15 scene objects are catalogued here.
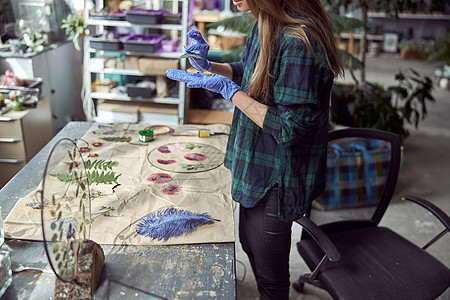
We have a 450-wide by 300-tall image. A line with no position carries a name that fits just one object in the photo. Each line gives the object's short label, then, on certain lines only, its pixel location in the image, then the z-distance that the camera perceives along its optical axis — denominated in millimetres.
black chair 1450
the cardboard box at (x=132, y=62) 3289
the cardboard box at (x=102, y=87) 3439
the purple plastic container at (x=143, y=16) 3010
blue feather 1181
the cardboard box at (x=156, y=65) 3160
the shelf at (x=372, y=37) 8386
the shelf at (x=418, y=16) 8031
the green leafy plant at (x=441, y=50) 5984
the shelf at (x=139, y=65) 3125
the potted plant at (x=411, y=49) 7888
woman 1163
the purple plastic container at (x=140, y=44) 3139
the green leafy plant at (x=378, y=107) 3295
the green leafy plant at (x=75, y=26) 3137
